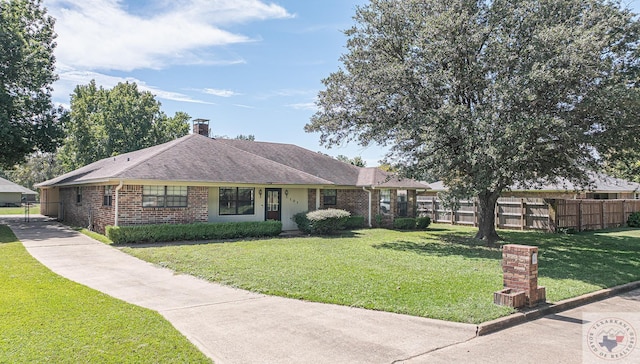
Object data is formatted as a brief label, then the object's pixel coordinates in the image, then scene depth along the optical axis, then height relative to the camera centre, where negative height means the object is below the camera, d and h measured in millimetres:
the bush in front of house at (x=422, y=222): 22516 -1719
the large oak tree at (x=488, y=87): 11891 +3330
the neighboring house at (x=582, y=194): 24516 -23
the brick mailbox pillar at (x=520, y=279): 6948 -1499
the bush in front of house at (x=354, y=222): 21445 -1673
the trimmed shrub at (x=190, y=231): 14477 -1613
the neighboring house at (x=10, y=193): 45875 -725
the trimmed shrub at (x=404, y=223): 22203 -1744
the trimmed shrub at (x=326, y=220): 18375 -1332
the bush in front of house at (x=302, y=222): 18739 -1477
